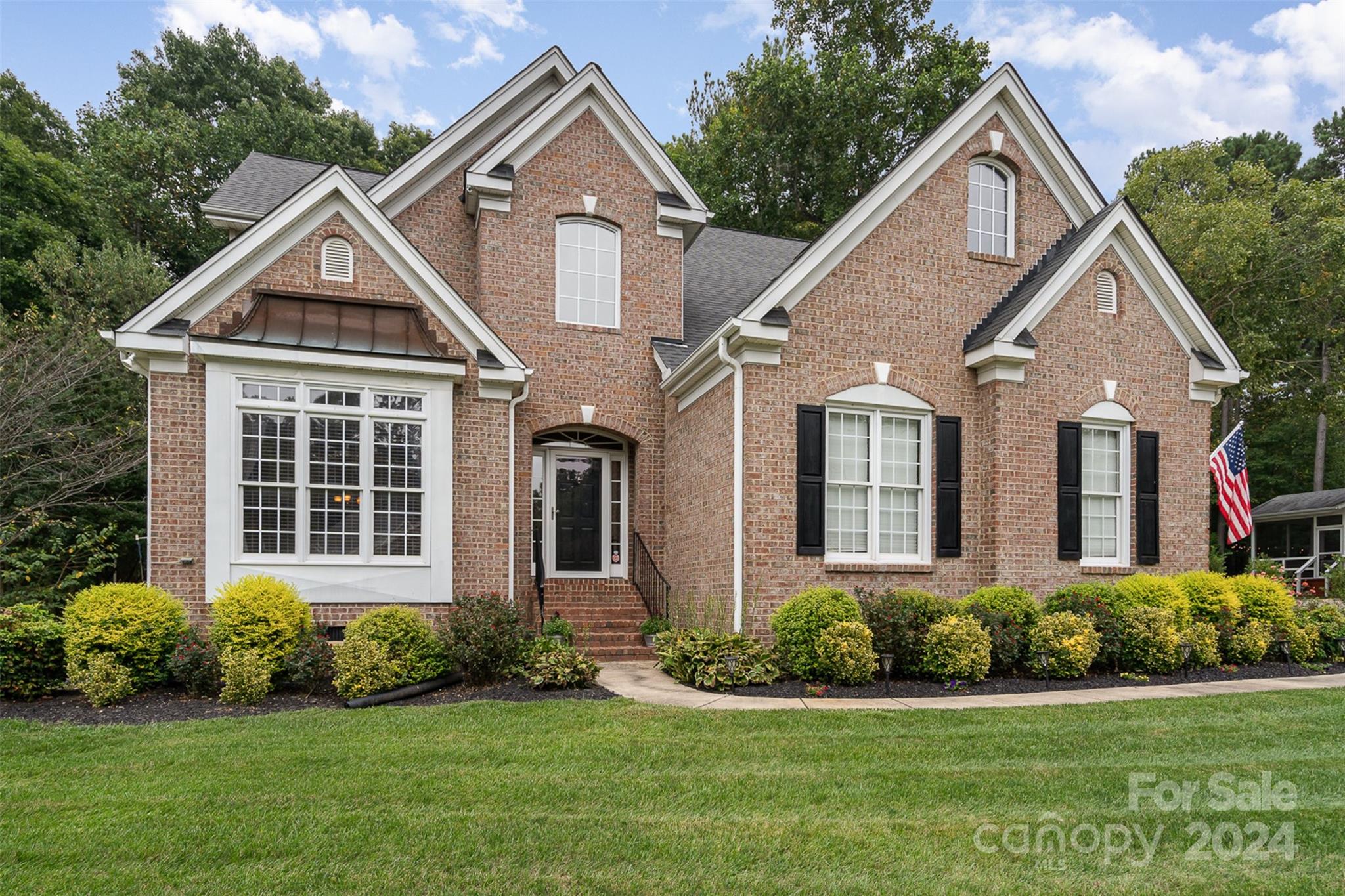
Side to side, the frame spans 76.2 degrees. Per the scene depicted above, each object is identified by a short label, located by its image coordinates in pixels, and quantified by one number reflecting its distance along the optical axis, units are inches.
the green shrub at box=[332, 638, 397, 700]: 344.8
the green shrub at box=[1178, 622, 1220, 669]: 417.1
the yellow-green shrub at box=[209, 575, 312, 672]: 352.5
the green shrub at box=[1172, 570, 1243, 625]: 442.0
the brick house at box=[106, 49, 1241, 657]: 417.7
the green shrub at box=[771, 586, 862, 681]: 383.9
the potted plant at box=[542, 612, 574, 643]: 447.5
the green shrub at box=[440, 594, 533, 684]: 369.4
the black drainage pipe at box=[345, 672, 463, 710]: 334.0
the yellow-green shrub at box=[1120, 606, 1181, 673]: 407.8
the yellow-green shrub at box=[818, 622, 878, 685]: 371.9
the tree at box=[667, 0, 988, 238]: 1036.5
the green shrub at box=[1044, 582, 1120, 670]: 412.5
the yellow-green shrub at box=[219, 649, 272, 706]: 332.5
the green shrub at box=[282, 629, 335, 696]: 351.9
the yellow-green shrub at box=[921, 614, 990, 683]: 381.1
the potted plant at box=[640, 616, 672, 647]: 490.0
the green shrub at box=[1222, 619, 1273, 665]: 434.3
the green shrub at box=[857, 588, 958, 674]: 393.4
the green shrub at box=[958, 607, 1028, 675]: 397.4
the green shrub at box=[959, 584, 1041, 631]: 416.2
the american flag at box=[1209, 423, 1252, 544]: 514.0
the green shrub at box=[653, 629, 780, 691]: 374.6
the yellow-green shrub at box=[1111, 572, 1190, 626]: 429.1
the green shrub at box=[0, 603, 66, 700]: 343.3
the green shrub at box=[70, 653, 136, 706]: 332.8
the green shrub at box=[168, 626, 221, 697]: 348.2
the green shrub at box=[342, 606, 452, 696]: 358.9
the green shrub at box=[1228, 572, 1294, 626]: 452.4
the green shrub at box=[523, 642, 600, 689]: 357.4
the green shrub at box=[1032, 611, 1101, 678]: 393.1
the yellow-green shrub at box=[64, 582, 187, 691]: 342.3
